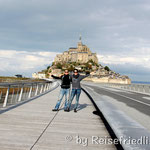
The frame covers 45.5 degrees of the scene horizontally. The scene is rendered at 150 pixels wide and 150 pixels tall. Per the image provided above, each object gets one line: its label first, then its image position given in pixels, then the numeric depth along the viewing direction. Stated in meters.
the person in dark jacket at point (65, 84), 7.77
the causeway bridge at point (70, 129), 3.58
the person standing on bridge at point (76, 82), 7.63
